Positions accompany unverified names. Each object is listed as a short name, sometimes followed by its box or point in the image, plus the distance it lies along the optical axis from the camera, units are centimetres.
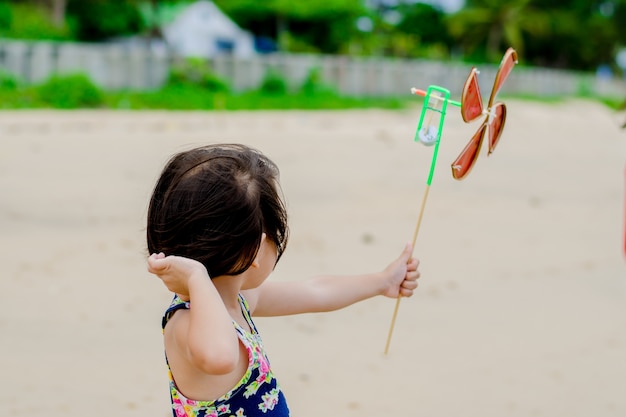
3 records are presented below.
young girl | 130
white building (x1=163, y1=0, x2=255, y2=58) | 2533
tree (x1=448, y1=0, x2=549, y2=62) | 3069
